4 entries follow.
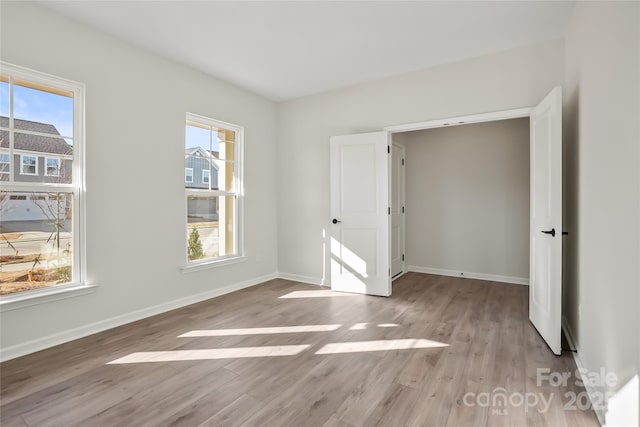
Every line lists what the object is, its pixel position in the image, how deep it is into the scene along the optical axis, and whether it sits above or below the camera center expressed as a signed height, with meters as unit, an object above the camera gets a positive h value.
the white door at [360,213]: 4.25 -0.03
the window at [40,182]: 2.60 +0.25
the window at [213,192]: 4.07 +0.26
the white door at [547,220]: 2.60 -0.07
